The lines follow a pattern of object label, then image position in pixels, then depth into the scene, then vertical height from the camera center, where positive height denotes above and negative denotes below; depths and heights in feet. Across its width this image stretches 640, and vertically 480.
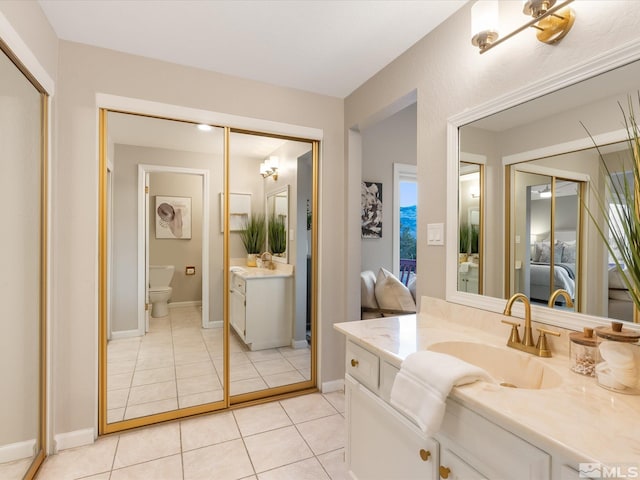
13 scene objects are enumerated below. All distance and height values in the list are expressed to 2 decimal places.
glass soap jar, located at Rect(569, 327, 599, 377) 3.45 -1.19
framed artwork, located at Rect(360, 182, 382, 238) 11.93 +1.13
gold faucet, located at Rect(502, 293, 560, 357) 4.07 -1.23
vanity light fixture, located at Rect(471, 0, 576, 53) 4.03 +2.88
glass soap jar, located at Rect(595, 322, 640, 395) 3.05 -1.13
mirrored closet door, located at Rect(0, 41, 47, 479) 4.75 -0.48
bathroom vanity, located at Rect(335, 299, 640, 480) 2.40 -1.54
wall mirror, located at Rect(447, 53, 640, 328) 3.74 +0.79
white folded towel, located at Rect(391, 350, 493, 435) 3.14 -1.44
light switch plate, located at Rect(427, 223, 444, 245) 6.02 +0.14
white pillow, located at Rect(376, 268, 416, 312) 9.74 -1.64
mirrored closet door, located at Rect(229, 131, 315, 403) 8.37 -0.65
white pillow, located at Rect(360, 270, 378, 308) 10.09 -1.64
